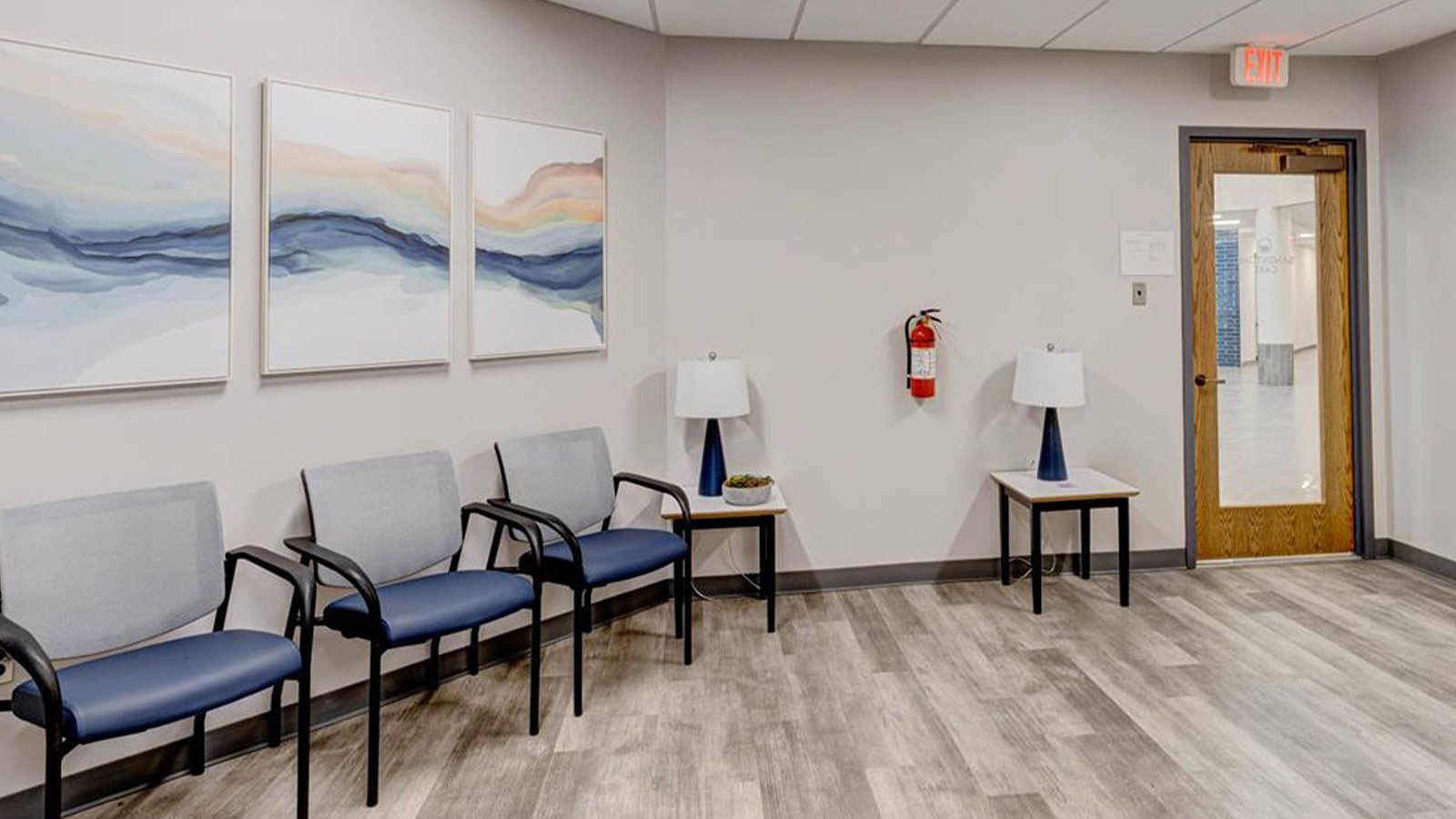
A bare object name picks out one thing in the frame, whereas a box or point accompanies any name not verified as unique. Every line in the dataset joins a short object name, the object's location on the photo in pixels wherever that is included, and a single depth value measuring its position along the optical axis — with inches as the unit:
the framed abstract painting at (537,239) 99.4
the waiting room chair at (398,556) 72.2
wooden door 135.8
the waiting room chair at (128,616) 55.3
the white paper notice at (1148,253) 132.4
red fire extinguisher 124.3
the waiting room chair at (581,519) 88.7
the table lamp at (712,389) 112.3
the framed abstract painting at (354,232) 81.3
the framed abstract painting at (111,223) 65.8
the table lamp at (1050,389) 120.3
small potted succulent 109.7
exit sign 126.8
